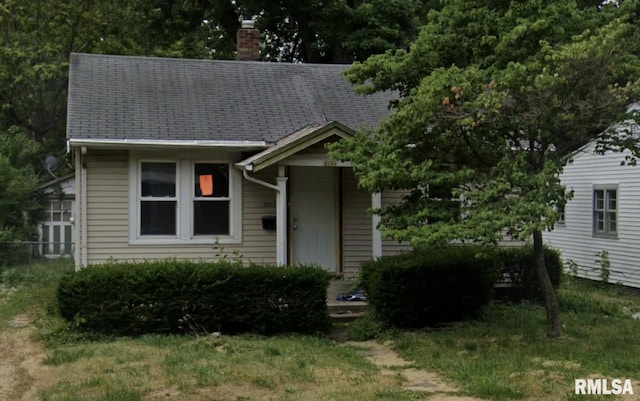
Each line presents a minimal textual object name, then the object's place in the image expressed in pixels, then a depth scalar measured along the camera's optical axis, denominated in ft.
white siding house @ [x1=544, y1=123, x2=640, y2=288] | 52.11
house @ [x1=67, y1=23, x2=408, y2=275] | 36.65
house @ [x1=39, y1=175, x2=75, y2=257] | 81.71
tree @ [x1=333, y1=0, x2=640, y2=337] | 24.53
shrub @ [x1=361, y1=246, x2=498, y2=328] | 32.24
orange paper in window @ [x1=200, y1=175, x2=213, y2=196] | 38.49
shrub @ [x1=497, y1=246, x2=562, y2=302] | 40.24
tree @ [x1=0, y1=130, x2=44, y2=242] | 62.69
